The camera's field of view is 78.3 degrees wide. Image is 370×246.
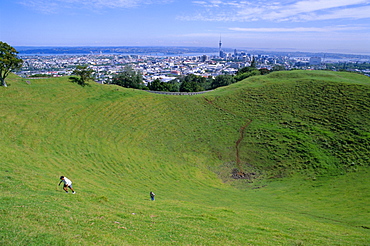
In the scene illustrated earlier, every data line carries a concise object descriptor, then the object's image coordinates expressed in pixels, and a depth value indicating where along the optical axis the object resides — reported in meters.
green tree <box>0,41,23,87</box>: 38.72
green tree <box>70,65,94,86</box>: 50.31
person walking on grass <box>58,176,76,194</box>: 17.08
